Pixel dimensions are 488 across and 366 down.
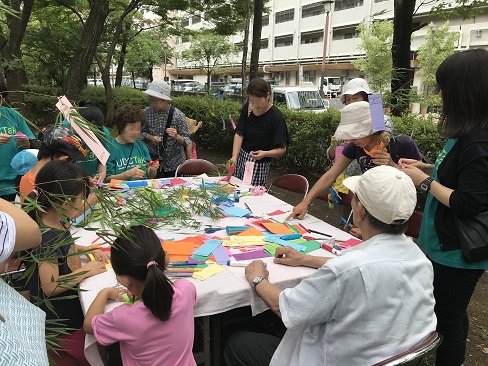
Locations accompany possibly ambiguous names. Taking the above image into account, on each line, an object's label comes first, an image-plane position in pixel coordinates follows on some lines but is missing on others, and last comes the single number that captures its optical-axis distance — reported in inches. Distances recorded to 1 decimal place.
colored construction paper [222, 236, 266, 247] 89.5
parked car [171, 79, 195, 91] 1066.4
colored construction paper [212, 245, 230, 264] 80.6
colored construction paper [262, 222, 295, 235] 97.8
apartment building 953.1
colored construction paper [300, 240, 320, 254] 86.7
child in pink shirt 57.6
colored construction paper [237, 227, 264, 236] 95.9
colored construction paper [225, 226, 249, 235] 96.4
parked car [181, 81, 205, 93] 965.8
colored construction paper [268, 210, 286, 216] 112.7
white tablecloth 67.0
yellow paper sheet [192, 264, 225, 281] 73.9
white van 403.2
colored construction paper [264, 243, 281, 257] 85.1
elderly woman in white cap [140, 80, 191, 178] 166.2
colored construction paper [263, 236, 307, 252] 87.3
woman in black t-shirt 146.9
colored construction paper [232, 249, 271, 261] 82.0
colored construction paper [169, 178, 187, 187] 141.4
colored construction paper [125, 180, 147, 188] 134.5
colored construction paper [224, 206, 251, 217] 110.7
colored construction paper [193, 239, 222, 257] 83.5
